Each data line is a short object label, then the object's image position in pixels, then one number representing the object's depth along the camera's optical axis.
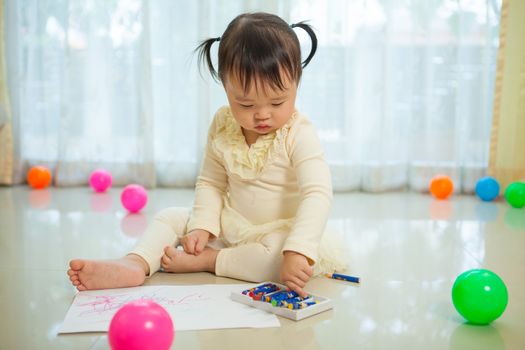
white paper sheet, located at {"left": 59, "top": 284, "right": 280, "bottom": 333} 0.96
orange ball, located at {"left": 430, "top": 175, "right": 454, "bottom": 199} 2.30
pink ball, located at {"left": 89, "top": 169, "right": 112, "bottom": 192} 2.38
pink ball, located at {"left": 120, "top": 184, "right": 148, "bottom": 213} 1.96
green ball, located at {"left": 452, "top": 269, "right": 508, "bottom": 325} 0.96
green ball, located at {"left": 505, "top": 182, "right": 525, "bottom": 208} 2.13
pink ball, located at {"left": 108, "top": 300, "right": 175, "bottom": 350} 0.77
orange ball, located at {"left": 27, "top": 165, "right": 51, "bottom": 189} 2.44
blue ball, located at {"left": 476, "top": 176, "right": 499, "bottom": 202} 2.27
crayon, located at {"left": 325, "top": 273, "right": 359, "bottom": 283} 1.22
